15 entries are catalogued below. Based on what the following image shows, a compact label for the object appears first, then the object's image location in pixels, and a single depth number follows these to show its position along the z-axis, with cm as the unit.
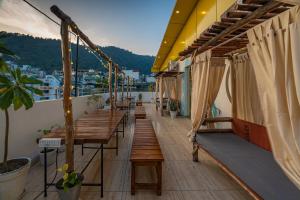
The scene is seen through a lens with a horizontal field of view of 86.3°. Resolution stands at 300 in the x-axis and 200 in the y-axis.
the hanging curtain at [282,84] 146
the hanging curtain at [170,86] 1087
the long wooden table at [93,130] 222
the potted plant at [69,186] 184
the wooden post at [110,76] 493
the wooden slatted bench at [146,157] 226
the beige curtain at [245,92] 330
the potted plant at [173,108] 841
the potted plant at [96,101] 744
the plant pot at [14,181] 194
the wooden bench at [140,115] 664
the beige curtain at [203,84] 345
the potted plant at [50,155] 301
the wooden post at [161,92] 924
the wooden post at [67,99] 209
